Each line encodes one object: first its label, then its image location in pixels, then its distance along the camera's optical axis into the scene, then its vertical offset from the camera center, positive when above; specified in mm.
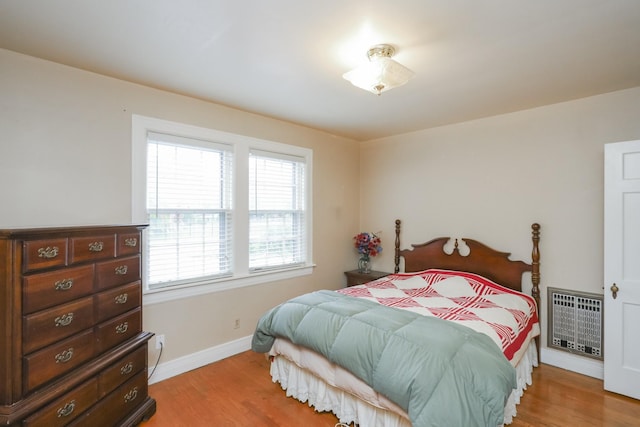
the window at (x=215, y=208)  2756 +57
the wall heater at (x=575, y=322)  2846 -1004
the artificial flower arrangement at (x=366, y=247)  4340 -458
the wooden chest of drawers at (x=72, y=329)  1479 -630
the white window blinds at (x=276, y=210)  3488 +38
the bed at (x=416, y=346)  1647 -839
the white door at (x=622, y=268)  2479 -434
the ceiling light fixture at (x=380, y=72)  2007 +911
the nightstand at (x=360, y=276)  4102 -819
